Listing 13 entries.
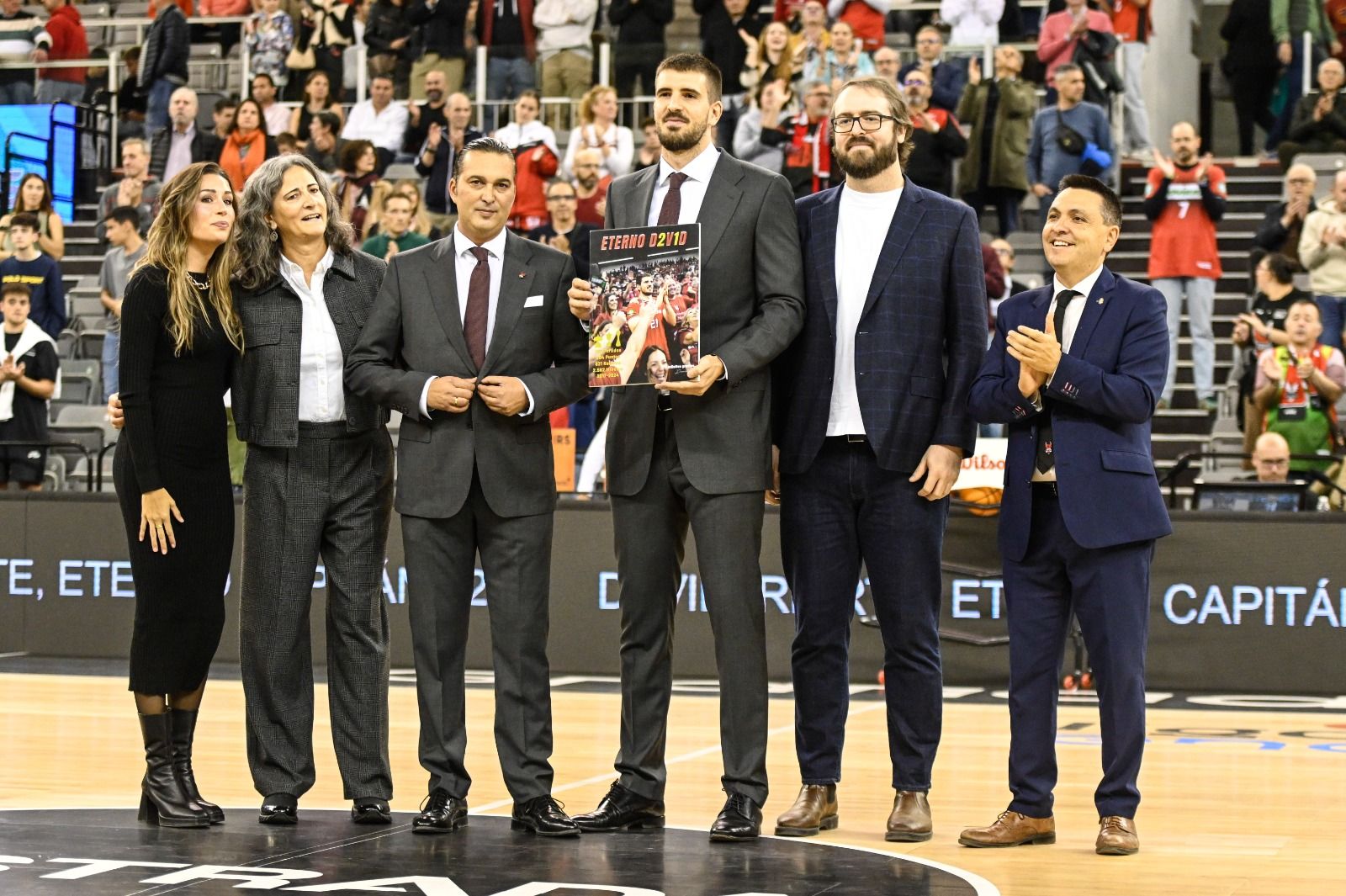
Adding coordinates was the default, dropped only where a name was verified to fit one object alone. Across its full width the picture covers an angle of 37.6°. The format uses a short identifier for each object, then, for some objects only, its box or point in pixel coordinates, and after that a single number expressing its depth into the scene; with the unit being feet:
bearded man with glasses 20.11
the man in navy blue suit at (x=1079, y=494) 19.75
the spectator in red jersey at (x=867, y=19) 54.49
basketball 36.01
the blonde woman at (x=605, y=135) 51.24
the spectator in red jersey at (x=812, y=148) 47.62
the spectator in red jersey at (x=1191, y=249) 45.78
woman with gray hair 20.95
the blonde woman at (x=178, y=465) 20.62
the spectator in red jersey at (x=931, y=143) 47.62
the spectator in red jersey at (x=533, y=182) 50.21
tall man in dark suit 19.92
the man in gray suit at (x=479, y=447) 20.42
